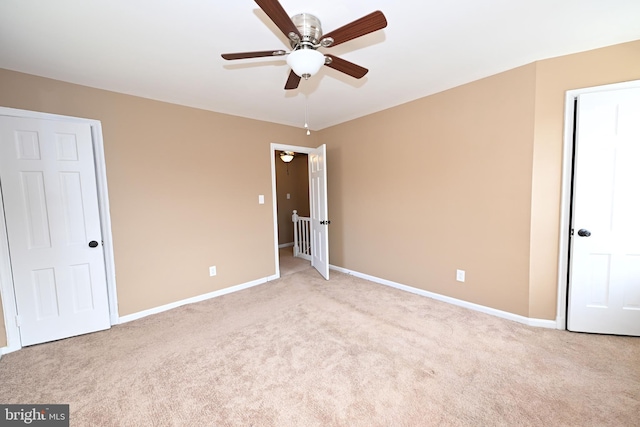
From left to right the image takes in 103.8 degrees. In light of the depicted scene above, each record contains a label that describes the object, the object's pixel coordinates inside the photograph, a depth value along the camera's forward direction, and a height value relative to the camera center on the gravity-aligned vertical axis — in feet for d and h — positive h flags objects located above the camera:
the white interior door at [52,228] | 7.19 -0.79
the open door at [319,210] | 12.30 -0.82
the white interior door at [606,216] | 6.68 -0.86
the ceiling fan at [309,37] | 4.08 +2.88
